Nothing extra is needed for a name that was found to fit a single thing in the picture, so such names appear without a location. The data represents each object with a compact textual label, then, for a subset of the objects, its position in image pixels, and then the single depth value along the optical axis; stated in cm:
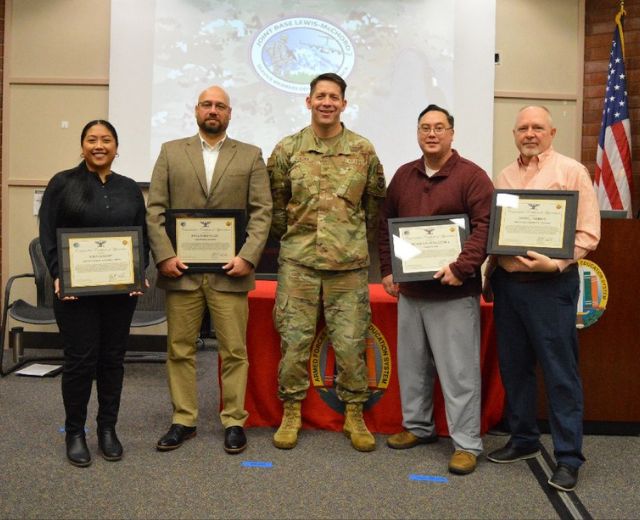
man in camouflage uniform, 269
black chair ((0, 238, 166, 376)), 404
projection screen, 463
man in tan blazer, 265
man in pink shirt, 233
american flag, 447
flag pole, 452
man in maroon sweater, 249
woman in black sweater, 241
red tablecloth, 295
